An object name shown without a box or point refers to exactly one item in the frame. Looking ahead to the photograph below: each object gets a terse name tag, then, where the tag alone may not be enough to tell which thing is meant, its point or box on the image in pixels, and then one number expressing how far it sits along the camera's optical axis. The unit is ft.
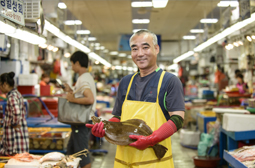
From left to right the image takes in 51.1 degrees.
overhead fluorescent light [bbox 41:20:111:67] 19.33
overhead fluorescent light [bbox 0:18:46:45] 11.17
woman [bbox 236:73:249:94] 35.28
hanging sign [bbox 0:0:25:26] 11.02
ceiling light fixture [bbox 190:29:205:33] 51.18
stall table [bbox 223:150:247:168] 11.33
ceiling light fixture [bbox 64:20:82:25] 41.45
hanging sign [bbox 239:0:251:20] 17.62
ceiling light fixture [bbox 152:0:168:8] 16.50
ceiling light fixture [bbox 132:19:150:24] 41.48
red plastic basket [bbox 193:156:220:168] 17.87
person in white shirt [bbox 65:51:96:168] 12.62
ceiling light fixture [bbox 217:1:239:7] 31.69
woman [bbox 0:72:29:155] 13.82
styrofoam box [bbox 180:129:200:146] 25.53
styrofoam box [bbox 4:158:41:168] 9.78
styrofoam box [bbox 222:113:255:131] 13.65
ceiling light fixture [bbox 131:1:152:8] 29.12
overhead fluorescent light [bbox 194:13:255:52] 18.21
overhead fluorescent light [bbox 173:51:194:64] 42.39
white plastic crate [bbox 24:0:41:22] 13.52
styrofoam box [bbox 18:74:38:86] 25.46
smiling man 6.37
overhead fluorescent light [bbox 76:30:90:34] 48.01
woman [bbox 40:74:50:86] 33.13
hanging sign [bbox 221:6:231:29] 26.52
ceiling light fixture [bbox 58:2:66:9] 31.00
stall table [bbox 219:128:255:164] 13.74
